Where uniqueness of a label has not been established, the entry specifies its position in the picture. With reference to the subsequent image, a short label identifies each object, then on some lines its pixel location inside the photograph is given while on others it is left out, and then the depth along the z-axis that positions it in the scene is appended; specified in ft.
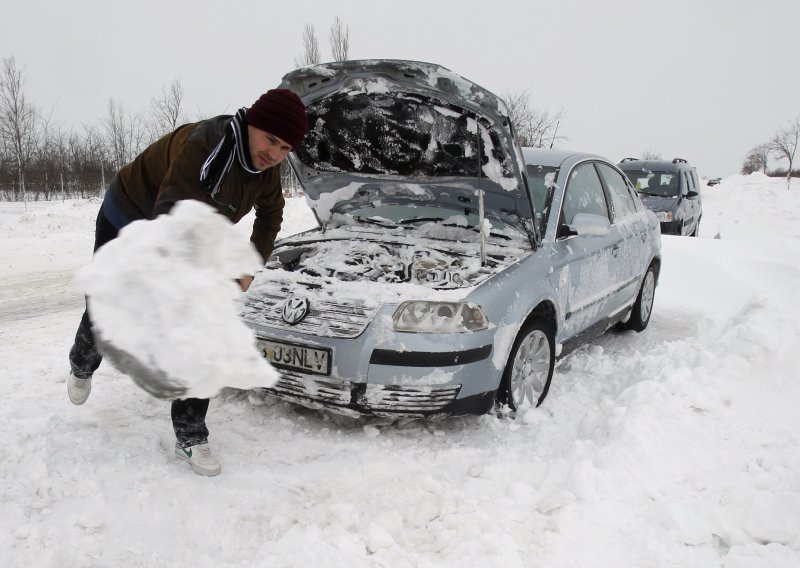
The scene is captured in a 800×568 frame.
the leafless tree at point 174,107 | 80.02
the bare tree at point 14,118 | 69.56
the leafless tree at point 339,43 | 75.92
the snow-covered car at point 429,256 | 9.14
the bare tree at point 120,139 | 92.79
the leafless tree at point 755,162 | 181.88
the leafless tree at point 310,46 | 75.61
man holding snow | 7.29
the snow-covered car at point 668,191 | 33.68
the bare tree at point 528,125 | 76.74
